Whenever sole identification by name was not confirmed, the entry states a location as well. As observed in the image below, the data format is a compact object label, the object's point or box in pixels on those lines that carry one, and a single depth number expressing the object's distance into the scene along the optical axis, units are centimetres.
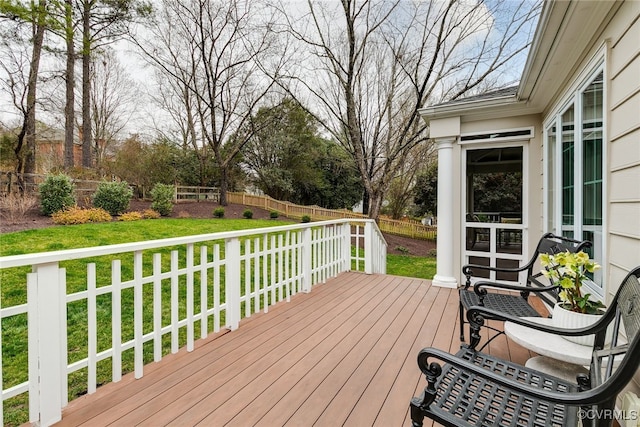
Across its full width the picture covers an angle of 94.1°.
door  417
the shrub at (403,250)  1083
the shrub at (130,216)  963
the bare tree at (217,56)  1079
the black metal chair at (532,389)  94
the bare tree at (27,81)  947
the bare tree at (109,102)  1391
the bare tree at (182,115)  1411
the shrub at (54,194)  855
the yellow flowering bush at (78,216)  800
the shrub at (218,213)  1303
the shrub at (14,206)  757
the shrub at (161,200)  1147
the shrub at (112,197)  990
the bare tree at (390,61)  807
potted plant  165
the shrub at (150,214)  1058
